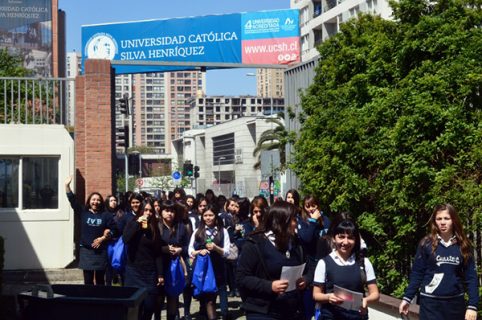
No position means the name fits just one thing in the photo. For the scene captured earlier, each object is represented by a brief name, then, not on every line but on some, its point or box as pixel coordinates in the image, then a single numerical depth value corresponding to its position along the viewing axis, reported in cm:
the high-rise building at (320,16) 6412
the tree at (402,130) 1020
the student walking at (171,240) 1030
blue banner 2711
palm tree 1644
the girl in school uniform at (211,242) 1109
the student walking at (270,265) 639
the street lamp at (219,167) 13774
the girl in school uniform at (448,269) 734
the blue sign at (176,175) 4721
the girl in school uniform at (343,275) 666
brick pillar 1803
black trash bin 649
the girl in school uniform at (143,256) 969
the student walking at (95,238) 1259
